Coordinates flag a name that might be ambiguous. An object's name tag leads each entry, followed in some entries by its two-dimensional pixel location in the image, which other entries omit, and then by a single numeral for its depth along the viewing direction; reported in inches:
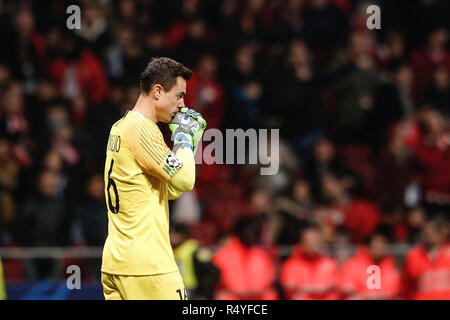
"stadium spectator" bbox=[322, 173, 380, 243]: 827.4
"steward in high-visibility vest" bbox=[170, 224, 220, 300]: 649.6
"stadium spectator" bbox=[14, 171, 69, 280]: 746.8
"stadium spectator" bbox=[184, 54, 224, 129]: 853.8
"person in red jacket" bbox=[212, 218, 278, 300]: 730.2
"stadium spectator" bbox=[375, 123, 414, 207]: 864.3
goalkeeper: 385.7
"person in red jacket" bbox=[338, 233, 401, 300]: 745.0
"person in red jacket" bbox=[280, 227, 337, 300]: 740.0
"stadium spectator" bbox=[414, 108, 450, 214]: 867.4
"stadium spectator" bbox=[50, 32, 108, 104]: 864.9
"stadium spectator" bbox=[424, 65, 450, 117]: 941.8
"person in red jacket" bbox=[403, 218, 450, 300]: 762.2
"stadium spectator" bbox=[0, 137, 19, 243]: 772.6
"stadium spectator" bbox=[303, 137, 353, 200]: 858.8
